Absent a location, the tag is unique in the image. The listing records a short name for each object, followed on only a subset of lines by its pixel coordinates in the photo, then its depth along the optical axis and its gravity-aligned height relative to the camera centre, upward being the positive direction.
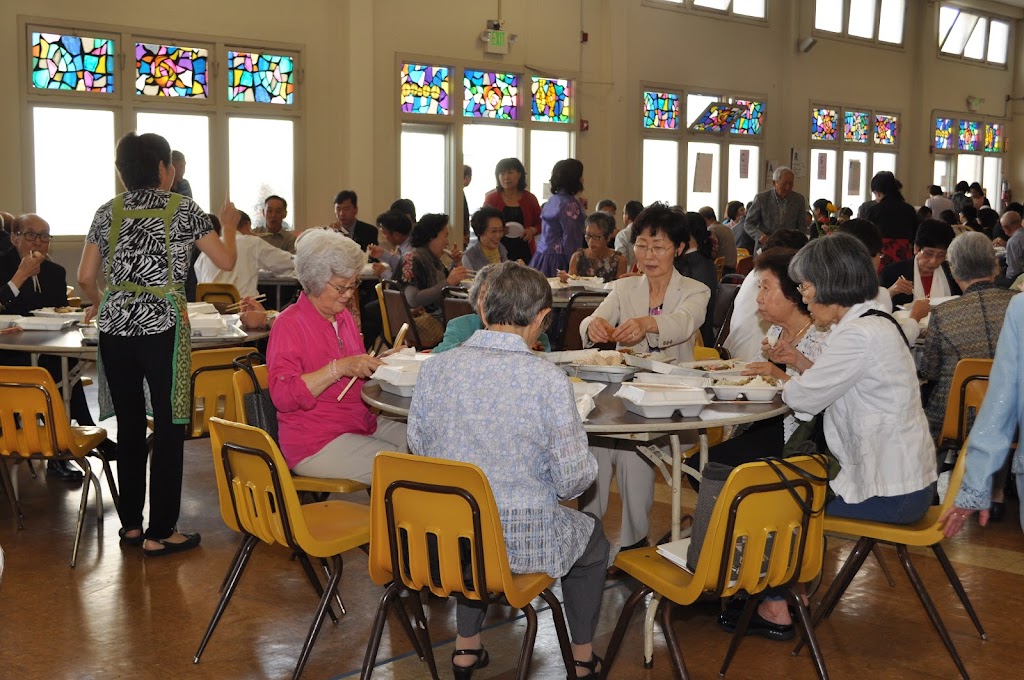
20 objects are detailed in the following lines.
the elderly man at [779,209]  10.27 +0.04
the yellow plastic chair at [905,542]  3.15 -0.95
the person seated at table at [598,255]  7.82 -0.32
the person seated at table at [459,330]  4.12 -0.45
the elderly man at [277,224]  9.17 -0.15
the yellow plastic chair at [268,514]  2.98 -0.85
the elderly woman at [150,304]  4.23 -0.38
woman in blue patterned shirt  2.70 -0.53
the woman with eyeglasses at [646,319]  4.11 -0.44
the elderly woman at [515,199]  9.34 +0.09
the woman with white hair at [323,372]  3.59 -0.53
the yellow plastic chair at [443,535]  2.59 -0.78
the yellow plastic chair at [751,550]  2.65 -0.83
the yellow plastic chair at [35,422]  4.14 -0.83
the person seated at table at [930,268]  6.20 -0.30
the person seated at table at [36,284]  5.59 -0.41
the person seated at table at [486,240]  7.56 -0.21
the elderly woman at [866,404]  3.17 -0.55
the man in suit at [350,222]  9.24 -0.12
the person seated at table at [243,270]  7.62 -0.44
